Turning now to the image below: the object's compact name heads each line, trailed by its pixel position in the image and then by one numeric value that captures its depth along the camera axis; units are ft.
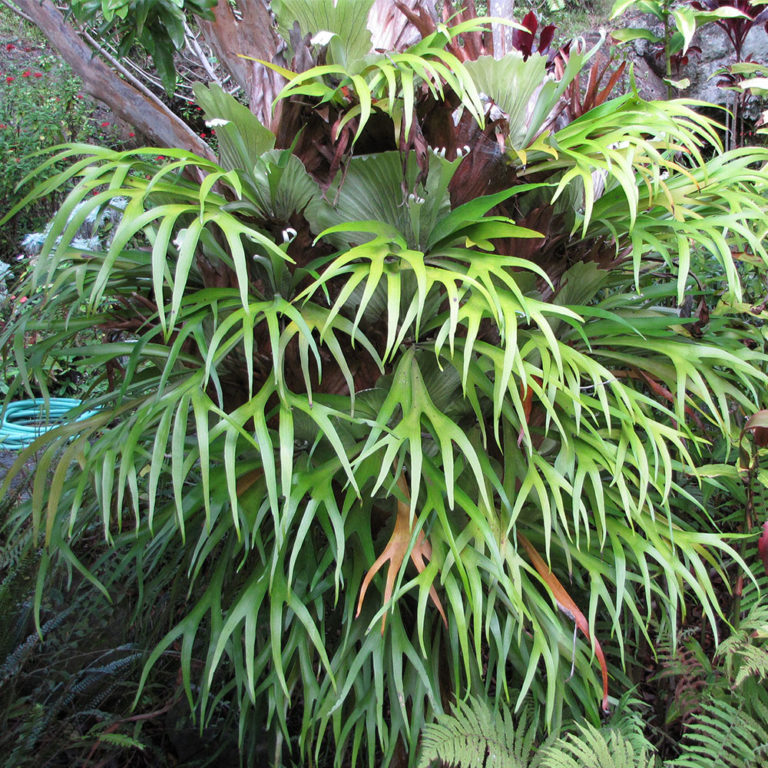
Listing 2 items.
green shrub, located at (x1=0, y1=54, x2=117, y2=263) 15.44
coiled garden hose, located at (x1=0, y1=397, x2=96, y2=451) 8.97
